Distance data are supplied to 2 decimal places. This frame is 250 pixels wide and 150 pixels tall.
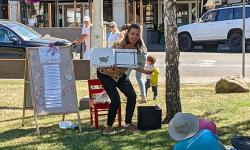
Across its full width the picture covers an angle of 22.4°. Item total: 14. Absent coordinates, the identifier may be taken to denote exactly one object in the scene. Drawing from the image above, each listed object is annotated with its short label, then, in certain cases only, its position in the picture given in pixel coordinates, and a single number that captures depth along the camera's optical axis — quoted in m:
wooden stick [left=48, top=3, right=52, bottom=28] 32.28
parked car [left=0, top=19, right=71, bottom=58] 18.22
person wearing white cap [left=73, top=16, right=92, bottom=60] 15.33
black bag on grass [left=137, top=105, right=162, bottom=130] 8.64
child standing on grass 11.49
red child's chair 8.90
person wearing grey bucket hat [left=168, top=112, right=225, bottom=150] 4.55
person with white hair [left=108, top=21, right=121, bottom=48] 12.72
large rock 12.61
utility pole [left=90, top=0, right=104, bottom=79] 11.04
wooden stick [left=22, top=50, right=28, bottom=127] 9.02
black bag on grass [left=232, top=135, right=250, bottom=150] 5.09
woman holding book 8.36
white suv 27.44
